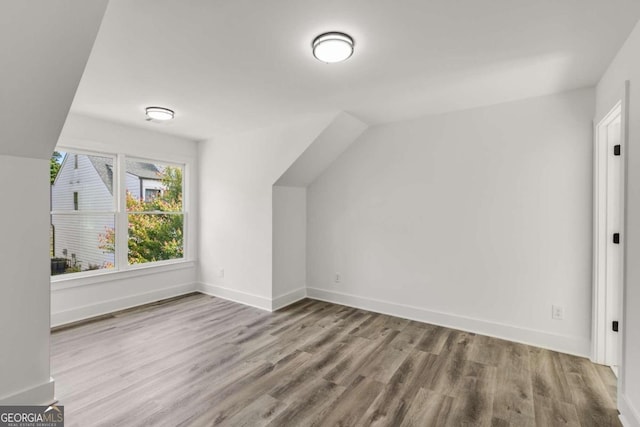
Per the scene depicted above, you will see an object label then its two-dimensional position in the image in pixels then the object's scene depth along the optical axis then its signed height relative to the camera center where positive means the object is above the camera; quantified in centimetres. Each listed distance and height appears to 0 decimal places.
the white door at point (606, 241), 246 -24
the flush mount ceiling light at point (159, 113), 323 +108
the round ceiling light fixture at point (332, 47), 189 +108
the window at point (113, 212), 352 -2
